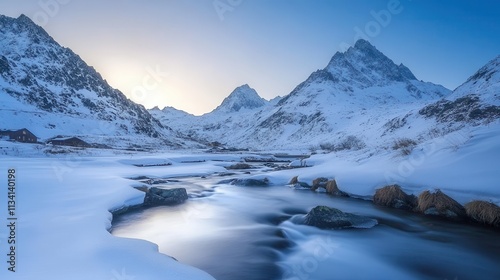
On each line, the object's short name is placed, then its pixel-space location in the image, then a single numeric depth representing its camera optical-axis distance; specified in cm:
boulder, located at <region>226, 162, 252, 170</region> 4023
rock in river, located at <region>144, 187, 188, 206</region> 1563
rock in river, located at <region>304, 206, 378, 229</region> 1183
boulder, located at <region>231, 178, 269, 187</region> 2403
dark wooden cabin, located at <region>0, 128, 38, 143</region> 5606
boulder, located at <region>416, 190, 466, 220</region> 1197
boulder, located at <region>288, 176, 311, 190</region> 2164
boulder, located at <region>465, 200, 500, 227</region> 1078
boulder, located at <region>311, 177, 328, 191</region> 2039
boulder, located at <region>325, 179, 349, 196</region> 1833
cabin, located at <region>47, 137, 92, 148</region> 6112
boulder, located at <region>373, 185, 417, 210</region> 1426
